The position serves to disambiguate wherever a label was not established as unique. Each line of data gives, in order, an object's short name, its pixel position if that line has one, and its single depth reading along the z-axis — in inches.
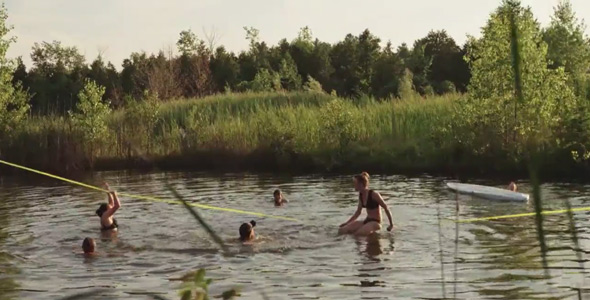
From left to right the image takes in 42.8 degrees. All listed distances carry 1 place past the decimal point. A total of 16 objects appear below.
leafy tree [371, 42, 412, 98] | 1983.5
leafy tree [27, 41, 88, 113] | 2262.6
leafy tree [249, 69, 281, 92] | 1883.9
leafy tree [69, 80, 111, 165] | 1355.8
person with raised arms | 621.9
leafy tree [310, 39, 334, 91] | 2190.0
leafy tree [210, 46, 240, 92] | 2294.5
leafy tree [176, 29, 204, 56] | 2449.6
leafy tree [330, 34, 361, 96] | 2108.8
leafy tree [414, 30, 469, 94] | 2102.6
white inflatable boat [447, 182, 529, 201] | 726.5
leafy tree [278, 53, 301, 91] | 2082.4
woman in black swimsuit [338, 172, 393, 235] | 583.2
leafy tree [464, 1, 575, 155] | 949.8
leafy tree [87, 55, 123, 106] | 2162.6
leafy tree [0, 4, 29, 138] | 1417.3
